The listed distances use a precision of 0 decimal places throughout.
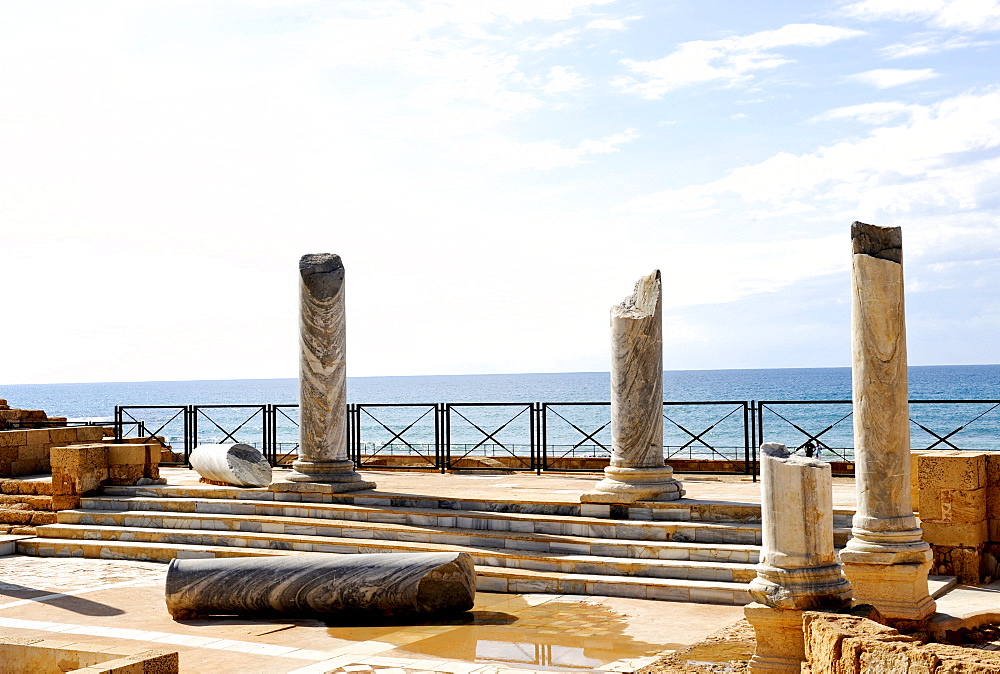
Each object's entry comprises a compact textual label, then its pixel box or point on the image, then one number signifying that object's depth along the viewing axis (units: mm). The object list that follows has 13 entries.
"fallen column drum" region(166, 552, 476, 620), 9070
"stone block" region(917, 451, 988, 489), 9516
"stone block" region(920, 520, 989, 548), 9453
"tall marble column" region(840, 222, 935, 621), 8195
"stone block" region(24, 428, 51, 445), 17406
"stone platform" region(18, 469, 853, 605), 10188
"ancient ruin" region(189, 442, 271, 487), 14891
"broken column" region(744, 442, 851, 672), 6844
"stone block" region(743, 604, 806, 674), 6758
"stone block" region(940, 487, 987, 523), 9469
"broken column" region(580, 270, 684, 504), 11734
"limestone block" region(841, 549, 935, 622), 7980
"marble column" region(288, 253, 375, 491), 14195
